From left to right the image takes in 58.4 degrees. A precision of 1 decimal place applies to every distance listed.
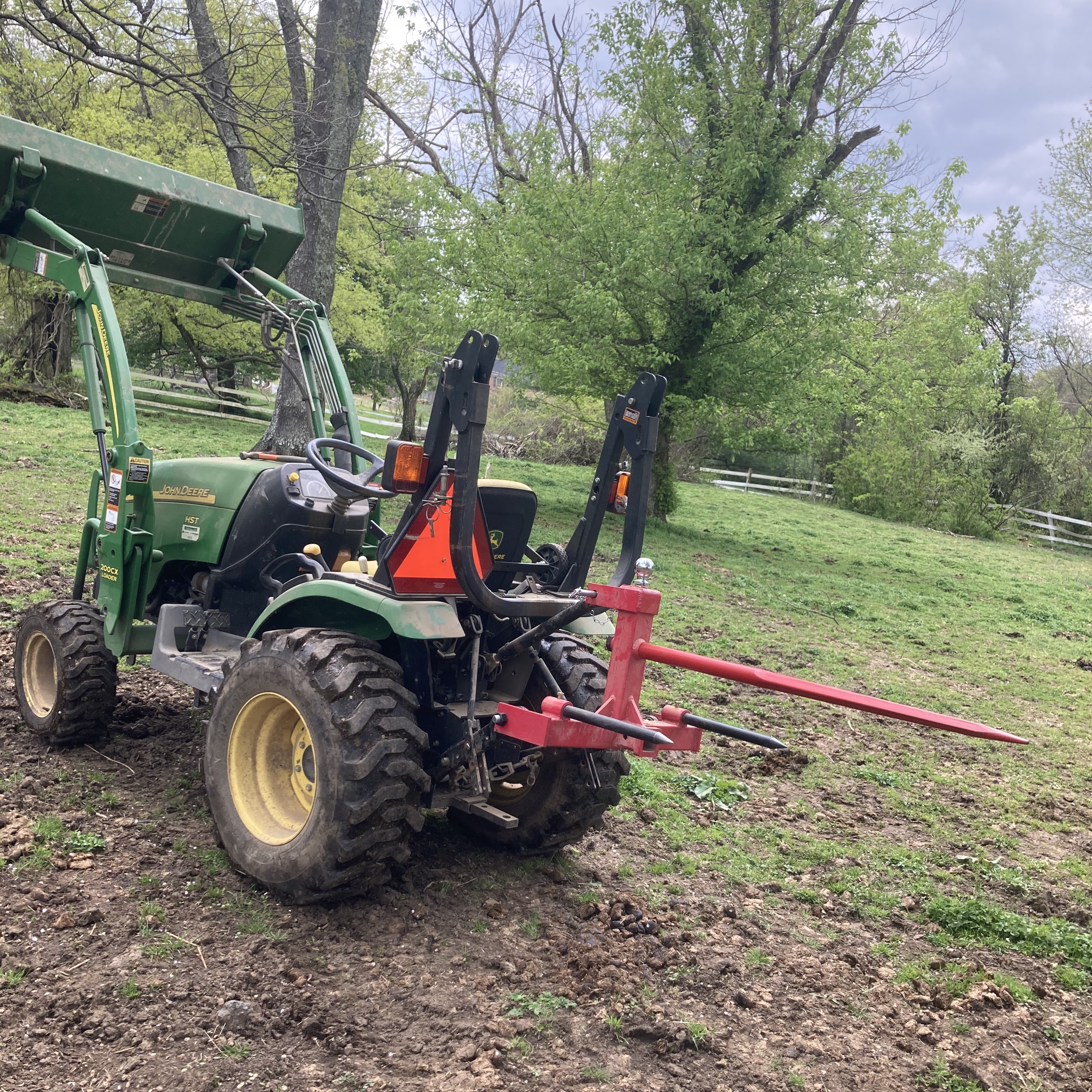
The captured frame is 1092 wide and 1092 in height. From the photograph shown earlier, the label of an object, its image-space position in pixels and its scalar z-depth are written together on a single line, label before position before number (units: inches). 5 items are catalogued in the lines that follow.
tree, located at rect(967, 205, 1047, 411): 1358.3
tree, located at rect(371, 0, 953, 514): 580.4
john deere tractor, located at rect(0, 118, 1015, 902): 141.3
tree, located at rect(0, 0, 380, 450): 391.2
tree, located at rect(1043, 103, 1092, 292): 1242.6
